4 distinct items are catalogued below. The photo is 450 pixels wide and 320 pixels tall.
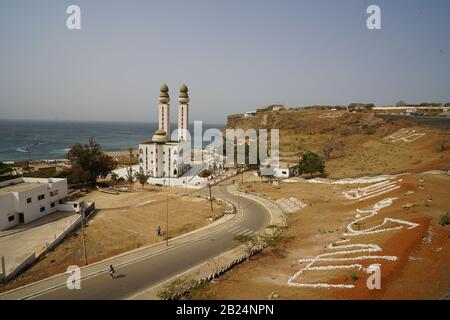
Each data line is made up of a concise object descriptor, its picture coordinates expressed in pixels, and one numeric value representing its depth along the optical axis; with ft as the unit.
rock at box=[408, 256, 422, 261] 62.59
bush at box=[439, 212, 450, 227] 76.23
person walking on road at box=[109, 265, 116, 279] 69.93
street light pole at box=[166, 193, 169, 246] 93.76
